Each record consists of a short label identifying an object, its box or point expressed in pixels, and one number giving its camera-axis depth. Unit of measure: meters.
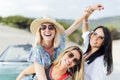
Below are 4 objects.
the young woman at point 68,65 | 1.44
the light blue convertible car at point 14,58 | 3.45
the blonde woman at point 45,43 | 1.47
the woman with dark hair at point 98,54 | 1.46
